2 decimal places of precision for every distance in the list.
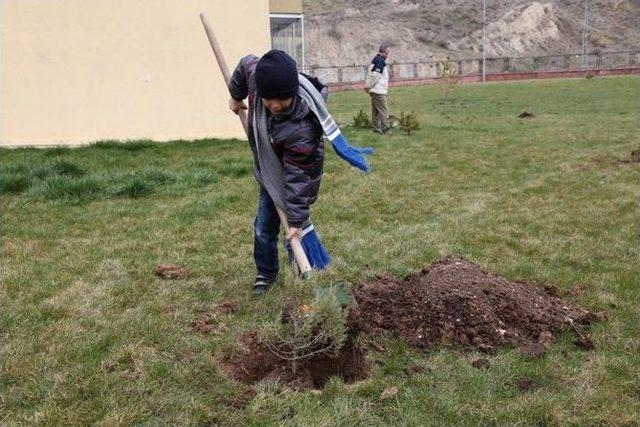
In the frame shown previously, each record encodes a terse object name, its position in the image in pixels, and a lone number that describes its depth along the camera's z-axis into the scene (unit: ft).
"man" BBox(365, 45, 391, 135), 42.37
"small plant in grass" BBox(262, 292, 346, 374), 10.75
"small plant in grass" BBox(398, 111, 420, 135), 44.68
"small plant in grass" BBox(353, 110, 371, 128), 47.29
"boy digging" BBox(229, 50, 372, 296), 11.60
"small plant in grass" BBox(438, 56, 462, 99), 86.08
